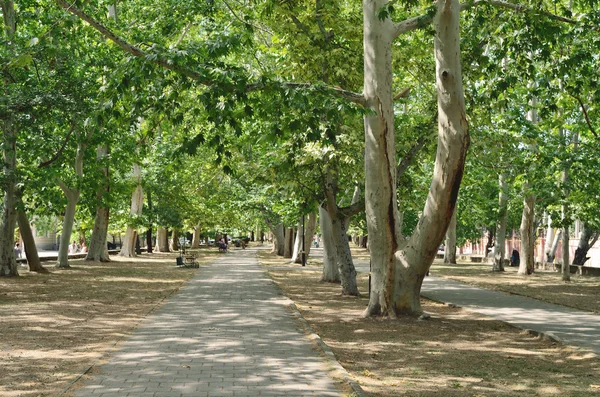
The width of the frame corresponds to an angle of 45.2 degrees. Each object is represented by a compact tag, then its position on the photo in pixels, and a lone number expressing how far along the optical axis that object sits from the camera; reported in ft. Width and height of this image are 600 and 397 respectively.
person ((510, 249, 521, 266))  139.96
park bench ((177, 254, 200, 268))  108.78
